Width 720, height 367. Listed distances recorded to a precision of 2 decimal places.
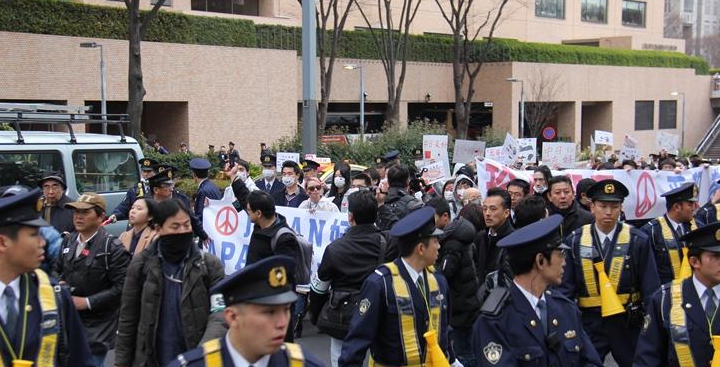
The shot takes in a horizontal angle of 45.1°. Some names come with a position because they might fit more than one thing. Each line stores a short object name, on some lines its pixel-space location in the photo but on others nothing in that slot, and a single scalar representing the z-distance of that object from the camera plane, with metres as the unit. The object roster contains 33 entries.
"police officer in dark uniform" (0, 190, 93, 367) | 3.87
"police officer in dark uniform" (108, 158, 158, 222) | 9.92
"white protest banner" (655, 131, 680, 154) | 25.75
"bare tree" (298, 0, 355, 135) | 33.25
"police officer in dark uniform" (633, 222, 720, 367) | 4.51
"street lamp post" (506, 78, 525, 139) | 41.37
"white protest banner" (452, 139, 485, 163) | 18.28
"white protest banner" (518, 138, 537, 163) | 18.61
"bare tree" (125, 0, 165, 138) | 25.44
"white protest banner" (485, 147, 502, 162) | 18.12
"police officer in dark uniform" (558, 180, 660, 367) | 6.37
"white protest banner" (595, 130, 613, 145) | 21.99
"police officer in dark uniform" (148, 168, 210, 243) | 9.16
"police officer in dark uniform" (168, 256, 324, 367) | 3.15
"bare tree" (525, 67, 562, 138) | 44.69
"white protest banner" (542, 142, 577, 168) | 19.69
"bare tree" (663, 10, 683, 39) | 107.12
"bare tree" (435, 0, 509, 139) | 38.25
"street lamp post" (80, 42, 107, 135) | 26.16
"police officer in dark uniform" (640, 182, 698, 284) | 7.18
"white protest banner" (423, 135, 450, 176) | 18.61
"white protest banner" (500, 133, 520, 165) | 18.38
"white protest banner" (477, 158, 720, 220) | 12.09
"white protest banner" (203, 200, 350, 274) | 9.65
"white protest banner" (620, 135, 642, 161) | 19.94
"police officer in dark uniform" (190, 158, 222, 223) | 10.87
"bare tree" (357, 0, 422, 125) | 36.34
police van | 10.81
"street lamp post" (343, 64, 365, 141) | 37.06
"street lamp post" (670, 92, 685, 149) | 53.87
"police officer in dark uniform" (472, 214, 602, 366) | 4.17
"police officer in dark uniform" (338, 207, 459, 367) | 4.93
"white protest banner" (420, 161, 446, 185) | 15.02
